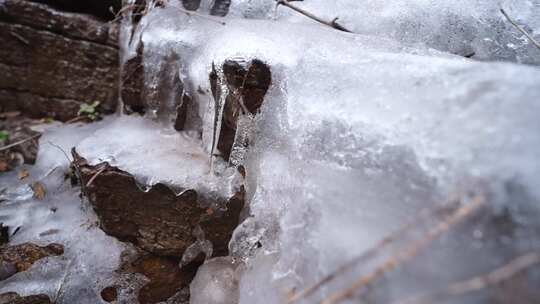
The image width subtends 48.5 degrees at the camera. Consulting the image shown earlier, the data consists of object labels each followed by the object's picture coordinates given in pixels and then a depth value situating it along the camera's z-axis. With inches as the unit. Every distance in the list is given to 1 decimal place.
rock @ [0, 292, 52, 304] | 25.7
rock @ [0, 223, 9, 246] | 27.8
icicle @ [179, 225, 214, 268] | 27.0
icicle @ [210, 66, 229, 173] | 26.3
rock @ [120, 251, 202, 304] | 26.8
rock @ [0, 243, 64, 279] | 26.8
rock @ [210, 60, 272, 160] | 25.3
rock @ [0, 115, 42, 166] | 32.9
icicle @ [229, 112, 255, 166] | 25.7
